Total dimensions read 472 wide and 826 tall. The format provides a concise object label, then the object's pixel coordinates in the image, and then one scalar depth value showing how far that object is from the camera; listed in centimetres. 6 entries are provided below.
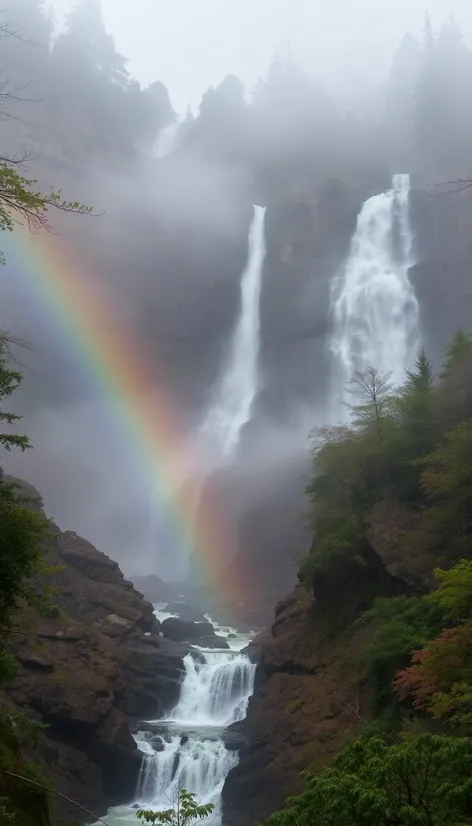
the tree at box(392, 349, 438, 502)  2995
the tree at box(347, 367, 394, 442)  3372
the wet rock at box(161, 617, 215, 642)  5575
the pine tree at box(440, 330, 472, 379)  3256
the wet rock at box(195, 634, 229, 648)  5442
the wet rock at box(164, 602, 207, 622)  7234
